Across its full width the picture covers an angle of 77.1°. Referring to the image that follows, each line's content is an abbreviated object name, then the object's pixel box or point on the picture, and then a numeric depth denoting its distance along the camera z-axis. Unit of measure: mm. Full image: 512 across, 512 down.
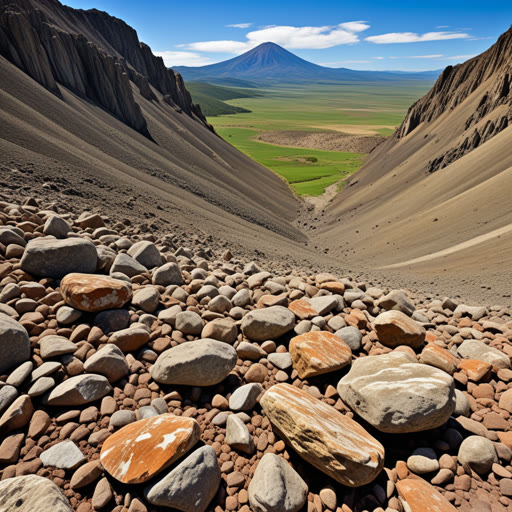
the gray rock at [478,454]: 3869
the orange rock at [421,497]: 3445
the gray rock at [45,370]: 4082
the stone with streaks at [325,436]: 3545
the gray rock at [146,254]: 7547
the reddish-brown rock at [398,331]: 5844
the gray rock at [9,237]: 6354
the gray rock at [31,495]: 2891
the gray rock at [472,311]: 7891
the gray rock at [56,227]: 7246
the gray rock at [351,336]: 5785
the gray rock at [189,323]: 5496
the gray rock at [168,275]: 6848
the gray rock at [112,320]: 5208
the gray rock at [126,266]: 6700
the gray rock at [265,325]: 5723
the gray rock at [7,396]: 3723
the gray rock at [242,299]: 6695
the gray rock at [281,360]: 5230
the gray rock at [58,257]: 5840
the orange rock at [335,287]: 7684
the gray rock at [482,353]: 5464
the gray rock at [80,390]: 3904
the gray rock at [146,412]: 4012
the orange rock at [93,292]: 5203
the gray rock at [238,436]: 3854
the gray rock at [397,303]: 7324
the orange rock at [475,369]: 5203
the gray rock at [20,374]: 3967
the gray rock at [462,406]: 4602
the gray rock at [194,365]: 4453
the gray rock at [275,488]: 3289
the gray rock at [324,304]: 6617
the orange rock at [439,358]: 5359
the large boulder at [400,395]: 4062
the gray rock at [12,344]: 4156
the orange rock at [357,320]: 6371
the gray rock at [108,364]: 4328
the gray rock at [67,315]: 5062
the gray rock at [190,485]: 3195
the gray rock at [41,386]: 3924
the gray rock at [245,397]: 4367
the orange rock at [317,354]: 4914
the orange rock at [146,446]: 3309
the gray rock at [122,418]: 3875
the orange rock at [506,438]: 4152
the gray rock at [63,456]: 3381
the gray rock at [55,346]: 4387
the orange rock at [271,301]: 6562
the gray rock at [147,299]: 5836
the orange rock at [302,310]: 6312
